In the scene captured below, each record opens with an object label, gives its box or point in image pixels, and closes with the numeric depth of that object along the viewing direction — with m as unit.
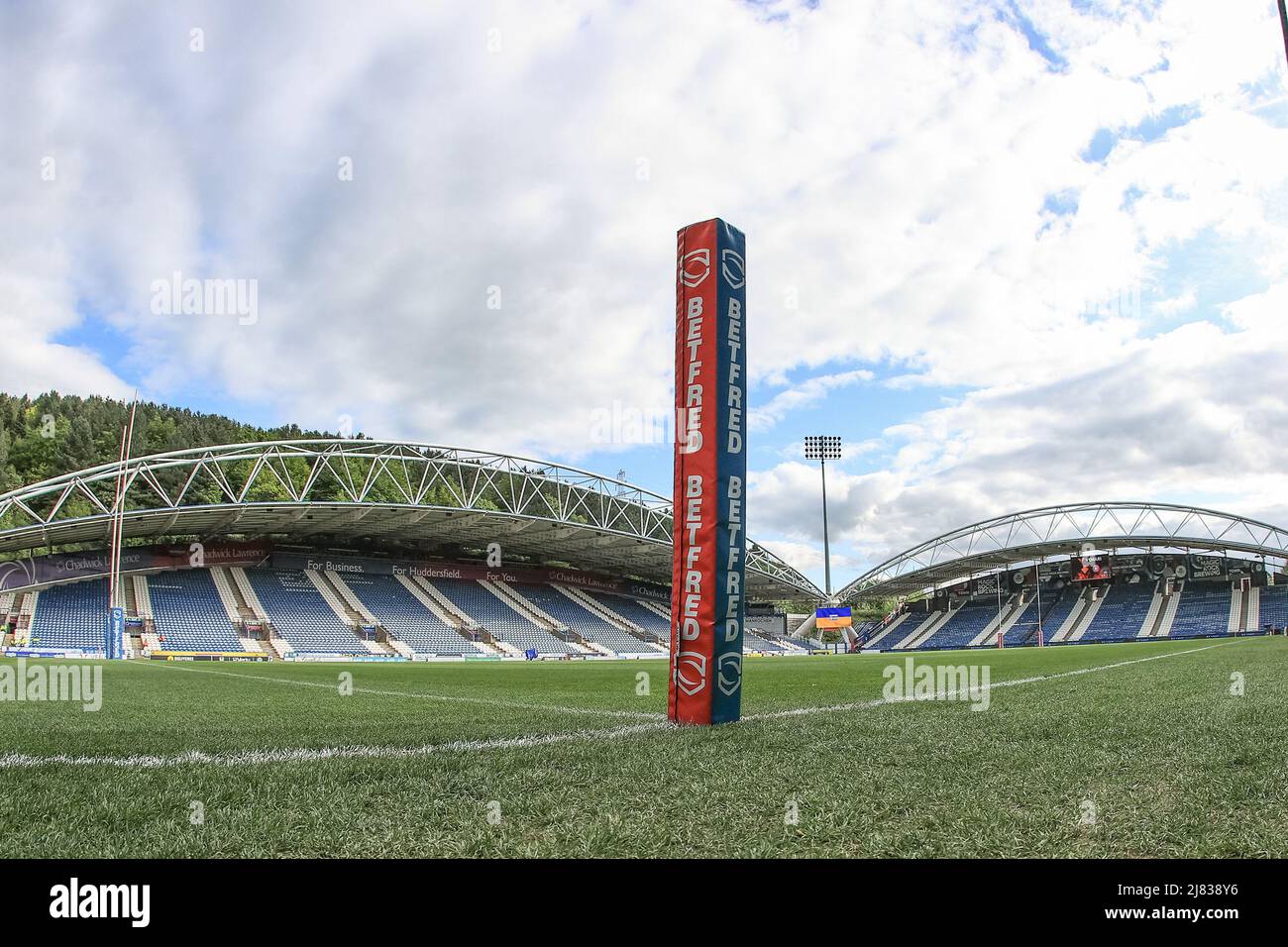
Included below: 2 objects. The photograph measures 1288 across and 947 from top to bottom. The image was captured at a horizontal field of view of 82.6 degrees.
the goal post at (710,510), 5.45
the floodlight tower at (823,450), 59.84
